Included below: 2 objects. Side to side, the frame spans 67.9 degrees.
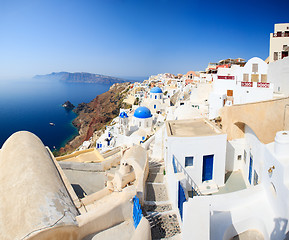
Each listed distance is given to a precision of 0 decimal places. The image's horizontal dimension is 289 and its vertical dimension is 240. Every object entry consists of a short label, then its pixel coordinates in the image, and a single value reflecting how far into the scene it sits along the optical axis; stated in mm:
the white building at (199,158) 8156
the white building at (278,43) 21969
